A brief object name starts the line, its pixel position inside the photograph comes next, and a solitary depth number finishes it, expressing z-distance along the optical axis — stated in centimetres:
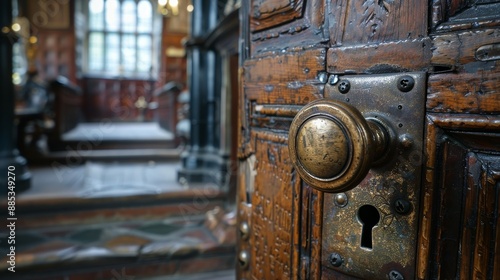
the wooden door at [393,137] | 41
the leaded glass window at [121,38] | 1072
